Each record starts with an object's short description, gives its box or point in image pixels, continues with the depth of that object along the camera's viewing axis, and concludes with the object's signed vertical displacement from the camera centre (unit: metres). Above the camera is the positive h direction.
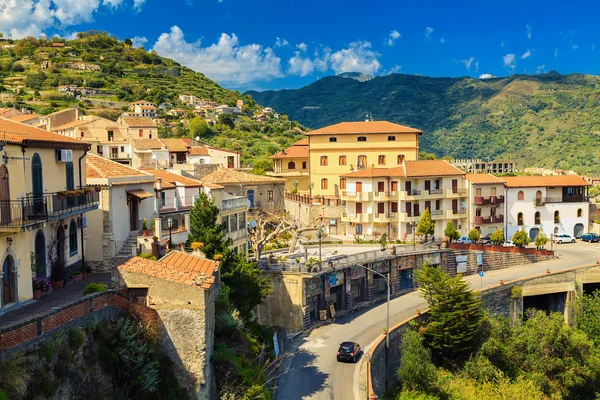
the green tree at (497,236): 56.00 -6.29
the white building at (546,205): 64.19 -4.03
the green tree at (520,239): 55.47 -6.56
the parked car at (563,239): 64.06 -7.67
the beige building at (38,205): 19.98 -0.97
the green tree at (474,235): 55.66 -6.10
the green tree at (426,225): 54.03 -4.94
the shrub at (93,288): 20.66 -3.78
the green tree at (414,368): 33.34 -11.07
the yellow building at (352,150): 67.19 +2.51
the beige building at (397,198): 58.16 -2.69
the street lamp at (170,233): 32.72 -3.16
